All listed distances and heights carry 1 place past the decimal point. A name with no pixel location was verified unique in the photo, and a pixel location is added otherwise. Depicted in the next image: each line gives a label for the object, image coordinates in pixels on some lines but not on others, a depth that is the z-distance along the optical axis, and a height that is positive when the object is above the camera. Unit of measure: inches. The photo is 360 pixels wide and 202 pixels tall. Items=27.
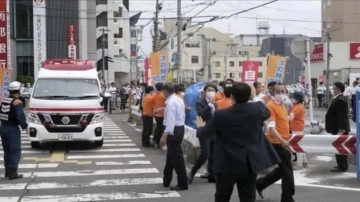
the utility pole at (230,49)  3901.6 +191.5
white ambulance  593.0 -32.1
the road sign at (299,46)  594.3 +30.4
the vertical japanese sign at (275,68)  796.6 +10.8
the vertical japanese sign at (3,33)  1431.8 +112.7
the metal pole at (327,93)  1453.0 -44.5
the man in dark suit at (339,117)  453.4 -33.5
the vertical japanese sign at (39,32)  1739.7 +140.0
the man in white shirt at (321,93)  1475.1 -44.7
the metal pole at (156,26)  1697.8 +153.9
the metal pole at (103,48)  2486.5 +131.4
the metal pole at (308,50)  585.8 +26.0
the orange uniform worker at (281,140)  324.5 -36.1
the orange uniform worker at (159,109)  625.9 -34.5
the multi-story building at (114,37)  2972.4 +226.2
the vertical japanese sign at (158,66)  981.8 +18.5
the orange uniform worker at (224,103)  394.3 -18.2
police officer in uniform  435.2 -39.2
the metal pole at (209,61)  3036.9 +76.3
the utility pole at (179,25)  1357.0 +121.9
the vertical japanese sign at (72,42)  2001.7 +128.2
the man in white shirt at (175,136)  382.9 -39.3
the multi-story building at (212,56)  3494.1 +138.6
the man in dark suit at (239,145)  242.5 -29.3
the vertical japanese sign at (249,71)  877.2 +7.7
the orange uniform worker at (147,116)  653.9 -44.0
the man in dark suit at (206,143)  398.9 -46.6
